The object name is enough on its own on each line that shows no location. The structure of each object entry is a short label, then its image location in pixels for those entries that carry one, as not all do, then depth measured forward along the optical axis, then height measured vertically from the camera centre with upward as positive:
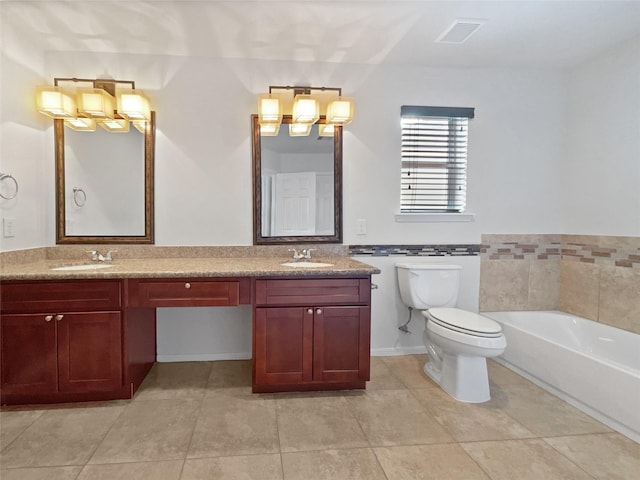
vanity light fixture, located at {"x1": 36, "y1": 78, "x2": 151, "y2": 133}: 2.33 +0.79
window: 2.85 +0.54
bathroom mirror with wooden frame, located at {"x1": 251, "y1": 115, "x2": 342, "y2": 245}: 2.68 +0.30
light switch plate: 2.80 +0.01
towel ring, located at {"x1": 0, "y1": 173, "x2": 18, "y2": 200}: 2.13 +0.25
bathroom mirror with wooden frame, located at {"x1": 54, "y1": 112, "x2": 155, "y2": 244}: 2.53 +0.27
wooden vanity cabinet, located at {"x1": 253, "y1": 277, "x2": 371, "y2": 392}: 2.16 -0.65
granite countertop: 1.99 -0.27
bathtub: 1.83 -0.82
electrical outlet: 2.15 -0.03
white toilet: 2.10 -0.64
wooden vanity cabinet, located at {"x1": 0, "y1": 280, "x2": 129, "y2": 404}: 1.99 -0.66
